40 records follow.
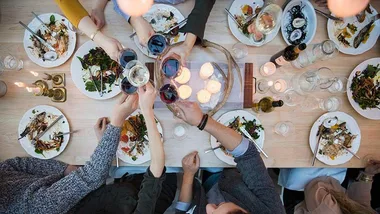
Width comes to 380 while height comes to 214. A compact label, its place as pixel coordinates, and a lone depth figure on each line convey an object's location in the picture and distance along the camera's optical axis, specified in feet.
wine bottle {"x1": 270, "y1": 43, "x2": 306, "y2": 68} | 4.85
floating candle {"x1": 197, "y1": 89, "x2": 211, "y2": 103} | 4.96
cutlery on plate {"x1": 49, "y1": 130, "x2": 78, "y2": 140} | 5.02
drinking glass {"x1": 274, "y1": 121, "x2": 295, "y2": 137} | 5.14
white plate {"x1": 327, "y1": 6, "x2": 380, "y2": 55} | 5.20
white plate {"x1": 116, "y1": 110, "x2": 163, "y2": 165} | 5.02
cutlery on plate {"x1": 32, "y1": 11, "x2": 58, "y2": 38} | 5.00
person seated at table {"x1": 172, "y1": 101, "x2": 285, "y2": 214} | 4.60
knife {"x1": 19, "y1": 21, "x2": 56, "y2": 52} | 4.96
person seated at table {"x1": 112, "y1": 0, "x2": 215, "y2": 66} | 4.68
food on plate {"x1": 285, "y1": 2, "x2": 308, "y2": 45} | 5.11
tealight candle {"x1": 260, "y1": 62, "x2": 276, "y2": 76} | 5.04
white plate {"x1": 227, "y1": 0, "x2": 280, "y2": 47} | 5.07
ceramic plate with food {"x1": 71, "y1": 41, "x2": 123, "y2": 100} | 4.98
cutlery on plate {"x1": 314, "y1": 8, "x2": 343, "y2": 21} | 5.19
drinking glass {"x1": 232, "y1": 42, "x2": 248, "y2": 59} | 5.01
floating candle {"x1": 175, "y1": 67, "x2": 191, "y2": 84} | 4.80
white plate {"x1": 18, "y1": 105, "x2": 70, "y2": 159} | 5.02
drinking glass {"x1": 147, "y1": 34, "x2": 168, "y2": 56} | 4.42
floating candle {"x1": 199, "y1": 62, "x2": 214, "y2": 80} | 4.83
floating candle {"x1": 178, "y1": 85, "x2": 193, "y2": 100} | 4.88
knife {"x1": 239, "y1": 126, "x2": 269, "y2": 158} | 5.11
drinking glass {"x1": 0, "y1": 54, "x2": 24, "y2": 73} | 4.99
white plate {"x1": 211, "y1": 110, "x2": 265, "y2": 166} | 5.08
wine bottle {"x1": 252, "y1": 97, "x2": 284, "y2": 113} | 5.08
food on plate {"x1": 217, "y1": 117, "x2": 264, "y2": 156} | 5.11
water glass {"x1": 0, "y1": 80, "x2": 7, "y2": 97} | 5.04
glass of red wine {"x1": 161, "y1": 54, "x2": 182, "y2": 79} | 4.47
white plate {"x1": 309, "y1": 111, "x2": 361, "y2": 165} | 5.22
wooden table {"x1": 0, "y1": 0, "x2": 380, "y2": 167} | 5.09
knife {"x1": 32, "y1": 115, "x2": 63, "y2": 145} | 4.98
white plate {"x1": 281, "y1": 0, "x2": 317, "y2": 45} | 5.06
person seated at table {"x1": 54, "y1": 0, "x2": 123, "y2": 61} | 4.58
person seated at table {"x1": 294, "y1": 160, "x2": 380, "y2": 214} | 5.13
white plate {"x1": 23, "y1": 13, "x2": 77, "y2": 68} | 5.00
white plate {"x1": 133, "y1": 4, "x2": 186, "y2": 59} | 4.95
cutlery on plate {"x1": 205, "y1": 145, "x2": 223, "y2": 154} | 5.11
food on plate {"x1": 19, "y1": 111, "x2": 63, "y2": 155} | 5.01
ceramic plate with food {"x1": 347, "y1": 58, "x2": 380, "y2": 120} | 5.20
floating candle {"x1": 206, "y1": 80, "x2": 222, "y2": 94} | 4.91
